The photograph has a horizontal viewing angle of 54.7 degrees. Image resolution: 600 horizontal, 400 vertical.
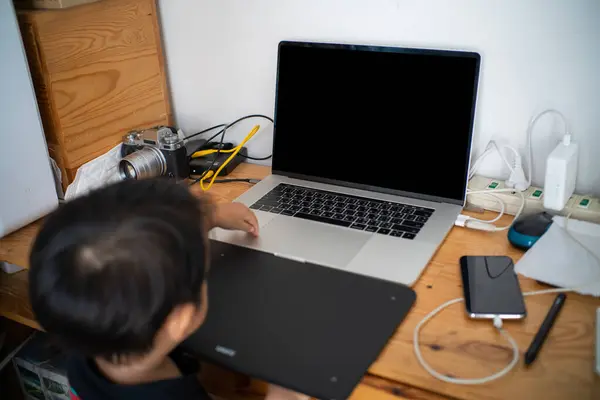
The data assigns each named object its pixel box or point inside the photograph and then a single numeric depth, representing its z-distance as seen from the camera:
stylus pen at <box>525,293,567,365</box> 0.67
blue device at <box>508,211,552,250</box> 0.86
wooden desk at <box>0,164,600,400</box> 0.63
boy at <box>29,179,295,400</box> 0.56
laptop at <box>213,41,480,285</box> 0.90
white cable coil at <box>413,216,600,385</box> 0.64
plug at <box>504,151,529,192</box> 0.99
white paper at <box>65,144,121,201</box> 1.09
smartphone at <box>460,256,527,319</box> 0.73
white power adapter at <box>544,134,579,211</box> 0.89
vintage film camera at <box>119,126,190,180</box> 1.10
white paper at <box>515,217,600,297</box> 0.78
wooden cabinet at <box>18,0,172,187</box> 1.02
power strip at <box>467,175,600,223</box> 0.91
